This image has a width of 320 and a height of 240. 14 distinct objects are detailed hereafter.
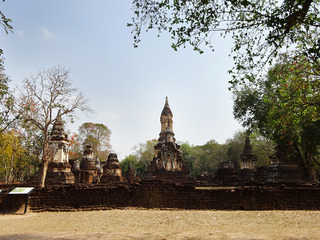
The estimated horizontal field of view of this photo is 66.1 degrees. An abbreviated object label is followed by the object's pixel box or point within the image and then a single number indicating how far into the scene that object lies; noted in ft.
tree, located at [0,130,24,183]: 80.04
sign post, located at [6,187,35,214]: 30.50
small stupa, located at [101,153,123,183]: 75.87
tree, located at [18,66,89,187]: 48.91
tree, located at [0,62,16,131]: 46.68
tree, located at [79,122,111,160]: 139.03
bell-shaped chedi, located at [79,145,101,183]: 76.54
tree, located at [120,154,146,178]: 165.85
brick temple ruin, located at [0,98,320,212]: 30.45
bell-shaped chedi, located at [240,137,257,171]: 88.33
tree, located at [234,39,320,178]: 31.94
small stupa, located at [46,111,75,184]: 54.95
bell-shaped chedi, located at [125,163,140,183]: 93.25
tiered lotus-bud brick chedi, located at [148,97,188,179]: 95.86
